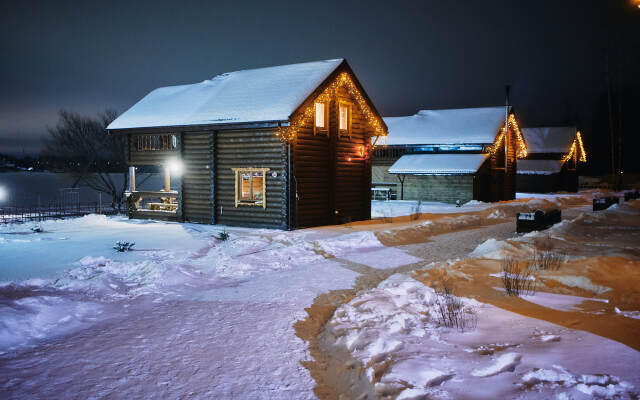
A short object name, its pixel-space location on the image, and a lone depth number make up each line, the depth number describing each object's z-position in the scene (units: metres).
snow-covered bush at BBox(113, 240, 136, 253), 14.09
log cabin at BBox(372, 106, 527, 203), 38.94
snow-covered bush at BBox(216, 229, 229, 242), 16.44
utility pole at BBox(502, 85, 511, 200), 40.11
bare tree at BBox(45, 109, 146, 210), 40.47
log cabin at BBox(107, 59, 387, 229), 20.09
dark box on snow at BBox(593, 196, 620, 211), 28.48
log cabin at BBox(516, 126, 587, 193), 55.34
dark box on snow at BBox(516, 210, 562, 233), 18.58
